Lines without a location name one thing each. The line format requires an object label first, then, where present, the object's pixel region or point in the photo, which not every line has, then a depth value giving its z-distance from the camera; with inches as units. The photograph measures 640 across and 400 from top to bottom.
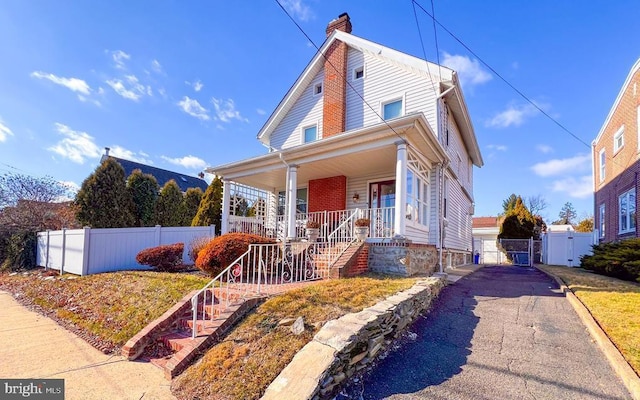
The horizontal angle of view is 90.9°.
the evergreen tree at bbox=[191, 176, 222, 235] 574.6
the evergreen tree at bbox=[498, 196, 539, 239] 847.7
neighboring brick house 456.8
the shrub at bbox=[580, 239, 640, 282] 337.7
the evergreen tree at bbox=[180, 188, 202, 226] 675.4
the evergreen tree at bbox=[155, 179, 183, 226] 640.4
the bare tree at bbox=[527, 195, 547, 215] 1716.3
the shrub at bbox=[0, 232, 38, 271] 495.8
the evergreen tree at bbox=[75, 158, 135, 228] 533.0
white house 340.2
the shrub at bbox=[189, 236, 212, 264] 360.2
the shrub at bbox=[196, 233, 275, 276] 283.7
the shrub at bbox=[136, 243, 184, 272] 359.3
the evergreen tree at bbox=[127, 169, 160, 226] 600.4
